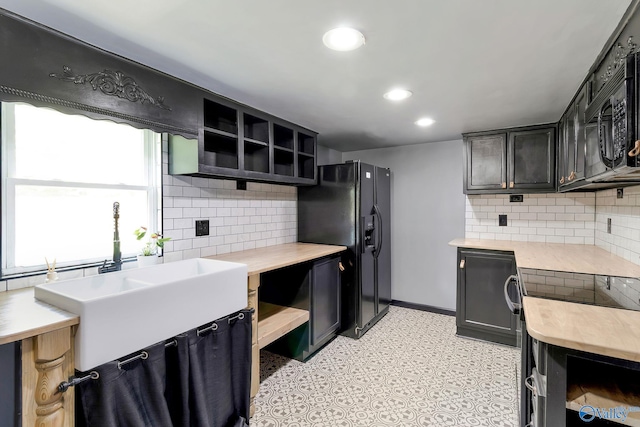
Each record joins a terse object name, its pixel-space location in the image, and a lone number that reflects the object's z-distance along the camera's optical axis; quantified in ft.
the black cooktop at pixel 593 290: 4.27
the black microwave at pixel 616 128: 3.87
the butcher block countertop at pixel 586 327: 2.93
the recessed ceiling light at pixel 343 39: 4.63
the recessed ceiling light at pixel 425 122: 9.31
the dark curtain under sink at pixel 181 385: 3.99
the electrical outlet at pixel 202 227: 7.86
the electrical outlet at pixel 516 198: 10.98
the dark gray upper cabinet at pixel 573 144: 6.59
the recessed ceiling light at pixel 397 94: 7.04
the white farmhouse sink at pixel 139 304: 3.92
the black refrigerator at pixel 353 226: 10.17
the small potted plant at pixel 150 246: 6.33
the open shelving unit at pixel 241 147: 6.89
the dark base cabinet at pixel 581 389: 3.06
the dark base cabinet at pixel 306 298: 8.67
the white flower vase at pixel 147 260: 6.28
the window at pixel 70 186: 5.08
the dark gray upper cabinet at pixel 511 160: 9.75
